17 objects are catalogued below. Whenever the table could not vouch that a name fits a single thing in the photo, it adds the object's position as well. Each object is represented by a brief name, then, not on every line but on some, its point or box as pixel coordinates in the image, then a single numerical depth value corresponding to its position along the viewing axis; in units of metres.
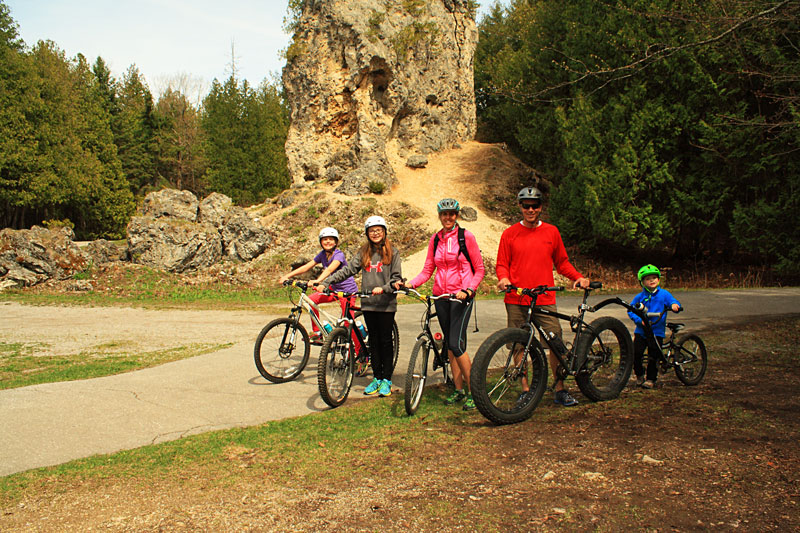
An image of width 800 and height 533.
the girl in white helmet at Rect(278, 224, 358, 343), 7.61
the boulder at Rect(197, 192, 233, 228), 25.44
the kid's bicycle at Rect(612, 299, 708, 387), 6.41
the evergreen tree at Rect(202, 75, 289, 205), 39.78
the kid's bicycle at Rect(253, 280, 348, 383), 7.05
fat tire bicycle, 4.99
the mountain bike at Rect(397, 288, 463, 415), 5.57
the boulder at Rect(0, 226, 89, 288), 20.00
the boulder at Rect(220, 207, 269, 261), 24.52
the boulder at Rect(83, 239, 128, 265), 22.42
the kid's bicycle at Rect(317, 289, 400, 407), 5.89
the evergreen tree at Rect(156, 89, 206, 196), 56.56
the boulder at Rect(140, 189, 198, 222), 25.19
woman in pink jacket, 5.75
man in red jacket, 5.63
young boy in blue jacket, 6.43
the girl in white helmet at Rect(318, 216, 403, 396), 6.31
